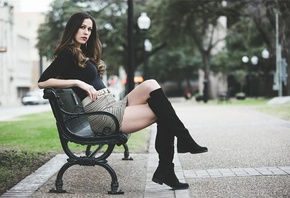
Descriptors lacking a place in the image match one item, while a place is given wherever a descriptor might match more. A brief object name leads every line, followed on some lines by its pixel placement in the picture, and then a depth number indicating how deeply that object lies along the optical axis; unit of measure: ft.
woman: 15.15
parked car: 160.66
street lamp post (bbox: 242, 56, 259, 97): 121.63
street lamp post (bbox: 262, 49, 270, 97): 133.37
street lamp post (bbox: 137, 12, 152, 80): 61.46
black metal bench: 15.08
